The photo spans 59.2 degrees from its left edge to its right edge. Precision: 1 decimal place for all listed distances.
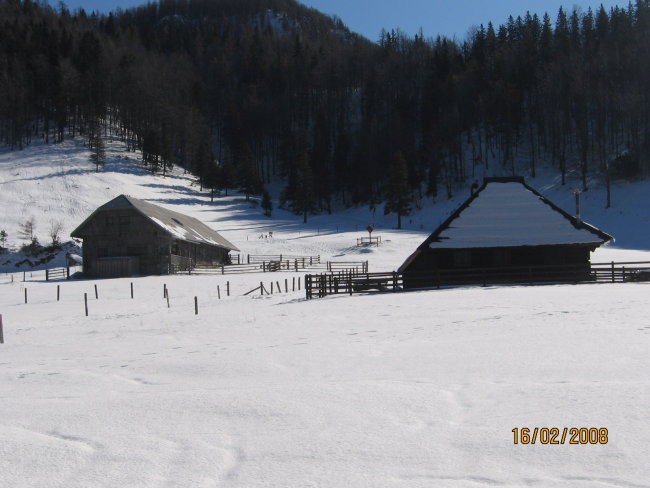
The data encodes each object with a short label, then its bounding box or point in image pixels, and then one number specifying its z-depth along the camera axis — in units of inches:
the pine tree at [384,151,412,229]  3120.1
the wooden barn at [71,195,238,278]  1936.5
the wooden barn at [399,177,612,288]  1267.2
